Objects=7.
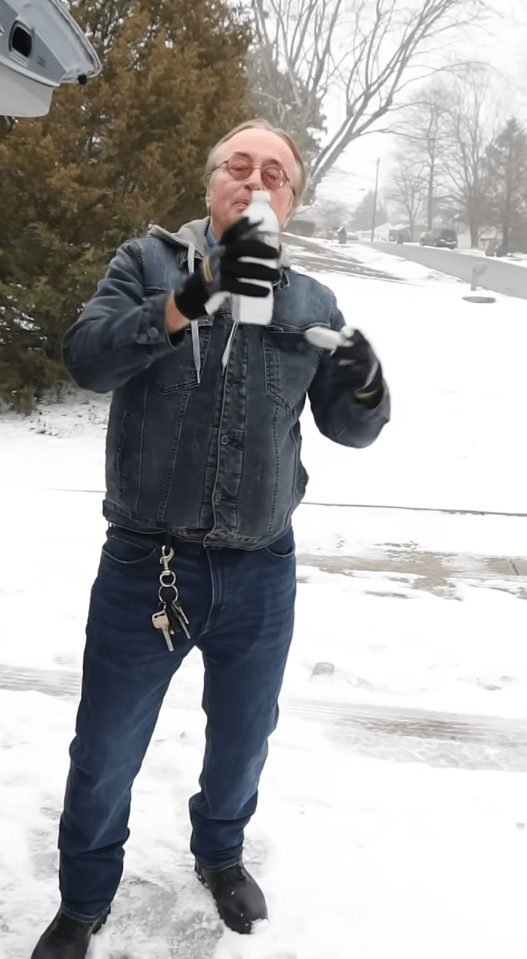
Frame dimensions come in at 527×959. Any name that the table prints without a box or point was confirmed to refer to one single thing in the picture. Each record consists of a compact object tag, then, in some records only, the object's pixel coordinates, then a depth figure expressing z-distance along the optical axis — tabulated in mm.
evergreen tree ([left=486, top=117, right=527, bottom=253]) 38375
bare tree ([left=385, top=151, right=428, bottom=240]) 56188
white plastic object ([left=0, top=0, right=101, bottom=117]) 1311
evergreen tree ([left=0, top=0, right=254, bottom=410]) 6070
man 1523
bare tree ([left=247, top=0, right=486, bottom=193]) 22344
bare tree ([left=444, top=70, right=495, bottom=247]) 42125
